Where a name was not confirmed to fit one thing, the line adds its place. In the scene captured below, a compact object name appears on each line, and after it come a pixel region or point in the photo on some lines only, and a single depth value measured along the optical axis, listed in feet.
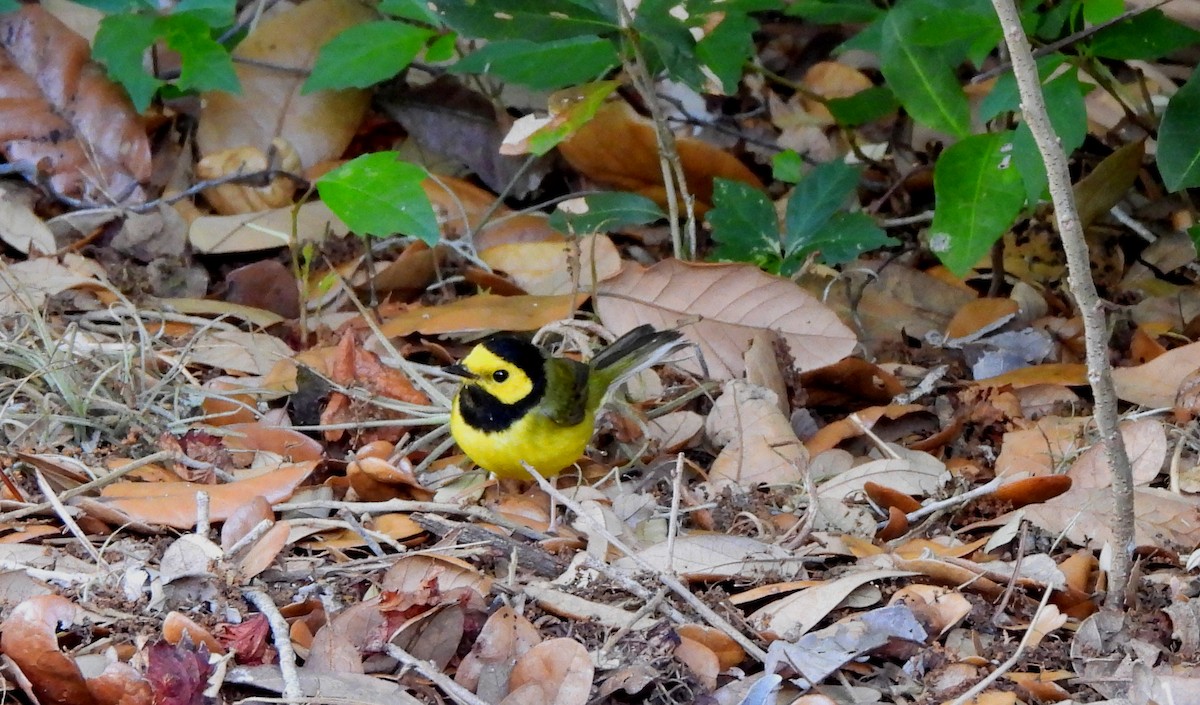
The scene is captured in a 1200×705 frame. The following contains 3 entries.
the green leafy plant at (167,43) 32.89
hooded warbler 26.07
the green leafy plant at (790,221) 31.63
